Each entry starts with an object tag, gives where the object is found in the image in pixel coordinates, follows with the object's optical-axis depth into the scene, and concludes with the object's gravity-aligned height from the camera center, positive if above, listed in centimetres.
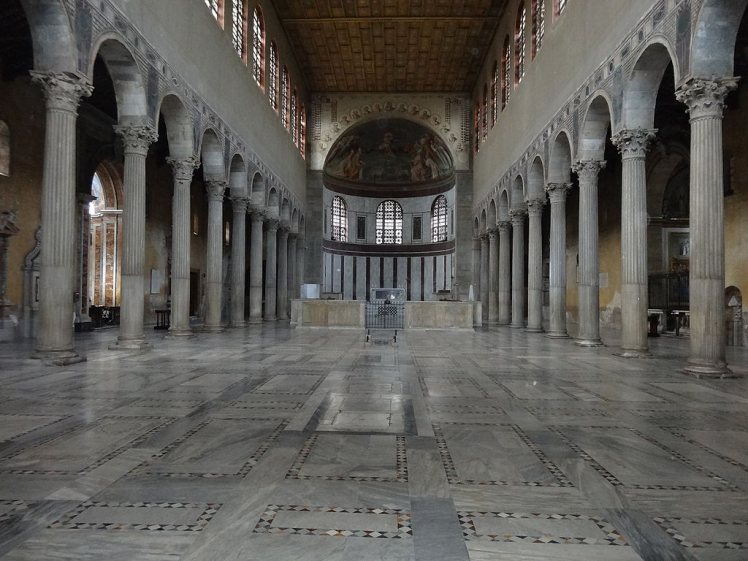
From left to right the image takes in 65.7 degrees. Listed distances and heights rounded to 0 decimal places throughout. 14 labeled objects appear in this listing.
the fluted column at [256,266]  2752 +126
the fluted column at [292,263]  3623 +191
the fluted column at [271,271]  3069 +119
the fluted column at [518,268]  2633 +124
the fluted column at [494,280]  3162 +82
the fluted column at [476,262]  3772 +213
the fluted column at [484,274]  3444 +129
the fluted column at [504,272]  2901 +115
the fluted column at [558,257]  1955 +130
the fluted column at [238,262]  2430 +129
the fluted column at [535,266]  2266 +114
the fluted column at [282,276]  3347 +99
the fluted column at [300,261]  3816 +214
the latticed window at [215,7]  1960 +997
